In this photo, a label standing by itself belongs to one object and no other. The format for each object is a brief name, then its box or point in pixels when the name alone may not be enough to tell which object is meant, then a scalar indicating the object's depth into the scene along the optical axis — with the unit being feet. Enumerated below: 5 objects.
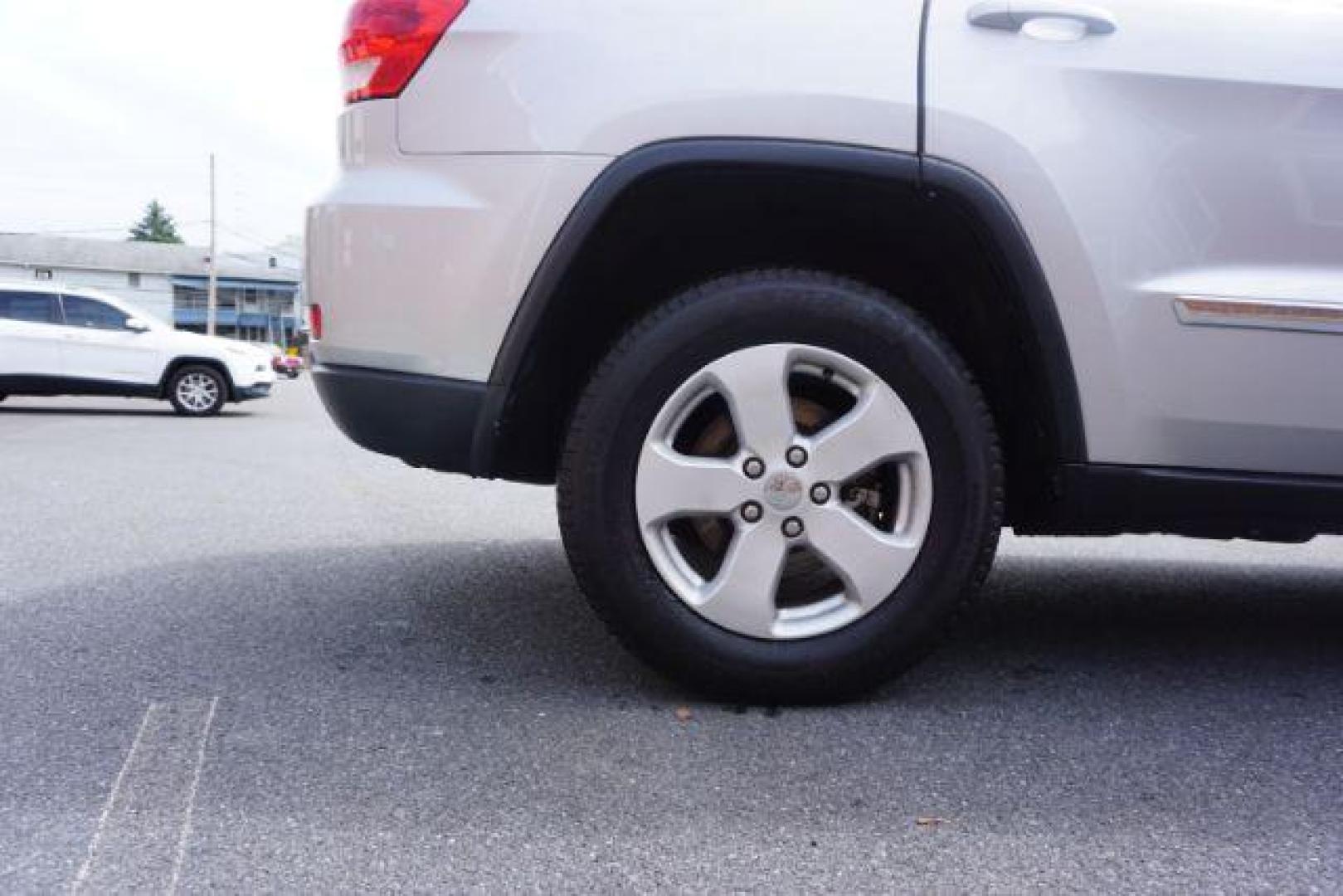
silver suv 7.23
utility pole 164.55
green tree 340.39
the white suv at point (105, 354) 39.91
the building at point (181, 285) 214.07
